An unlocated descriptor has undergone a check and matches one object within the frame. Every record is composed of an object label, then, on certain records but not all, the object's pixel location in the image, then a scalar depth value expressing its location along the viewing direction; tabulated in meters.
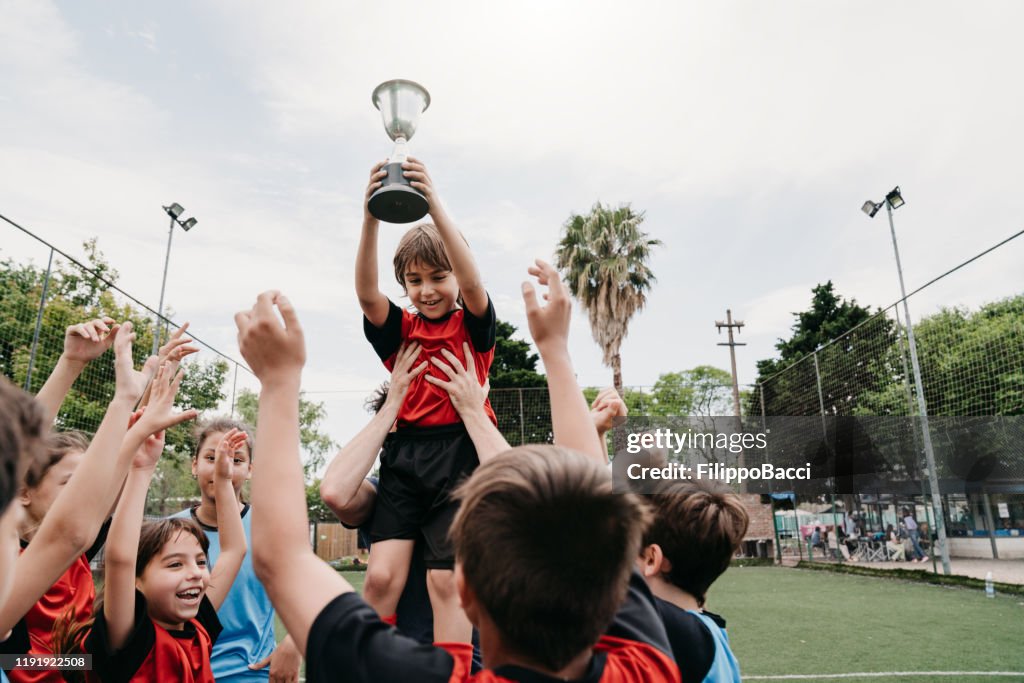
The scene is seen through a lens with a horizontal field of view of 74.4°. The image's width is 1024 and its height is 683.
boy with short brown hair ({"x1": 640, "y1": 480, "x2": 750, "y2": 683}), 1.84
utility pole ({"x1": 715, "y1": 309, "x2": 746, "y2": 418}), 35.37
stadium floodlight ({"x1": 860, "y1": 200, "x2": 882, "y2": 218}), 16.50
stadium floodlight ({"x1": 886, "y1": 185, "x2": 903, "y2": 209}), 16.03
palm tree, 22.47
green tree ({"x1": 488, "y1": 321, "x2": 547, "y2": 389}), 28.89
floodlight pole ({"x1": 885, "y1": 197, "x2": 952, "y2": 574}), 14.41
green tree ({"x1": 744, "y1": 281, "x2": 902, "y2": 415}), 19.48
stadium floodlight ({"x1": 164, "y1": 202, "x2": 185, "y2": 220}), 16.03
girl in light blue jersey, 2.45
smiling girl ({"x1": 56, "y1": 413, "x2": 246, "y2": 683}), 1.89
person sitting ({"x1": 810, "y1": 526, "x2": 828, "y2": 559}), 30.95
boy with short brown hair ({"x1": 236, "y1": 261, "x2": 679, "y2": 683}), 1.03
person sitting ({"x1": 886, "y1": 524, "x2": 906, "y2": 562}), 24.47
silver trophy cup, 2.08
